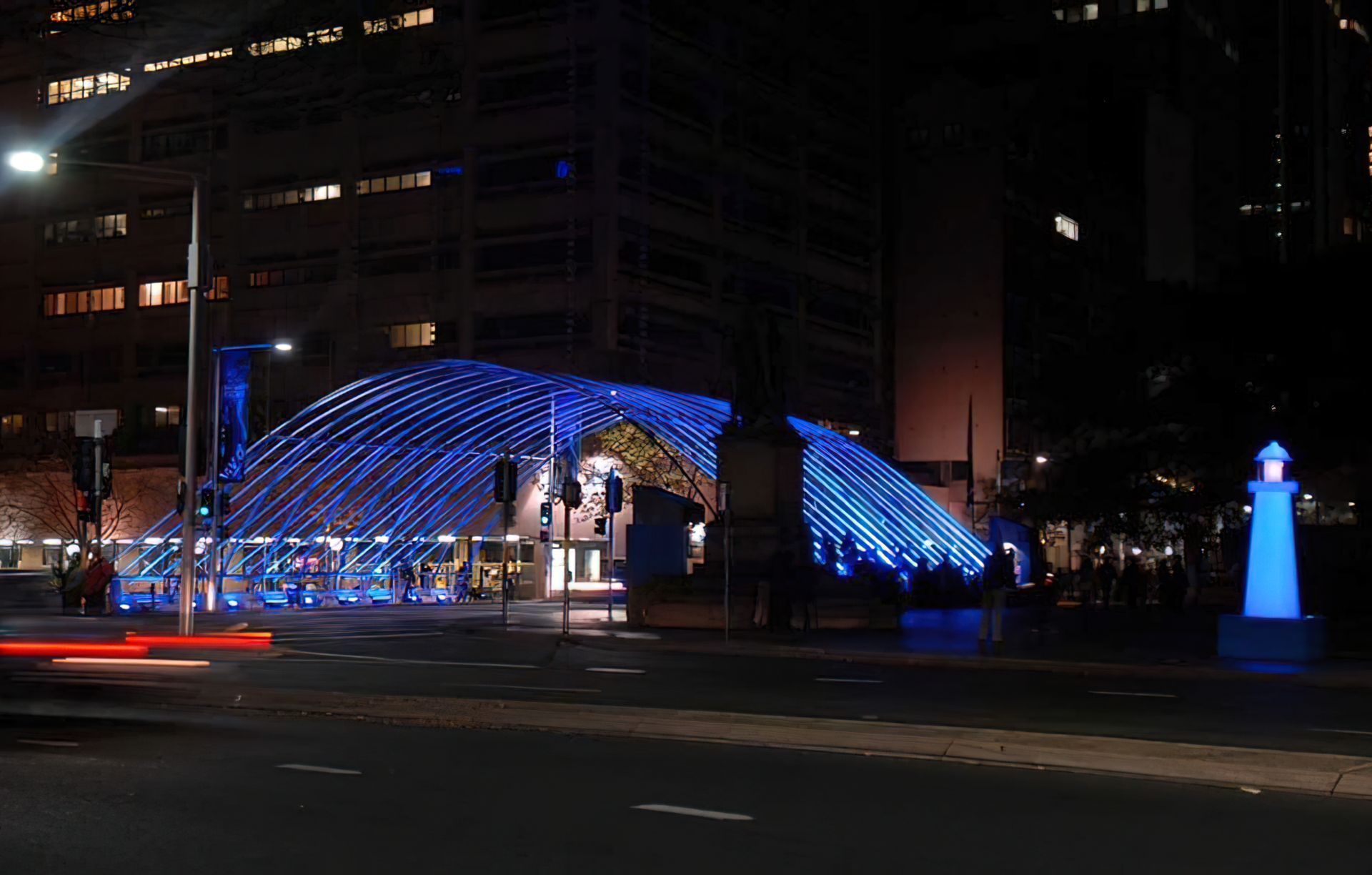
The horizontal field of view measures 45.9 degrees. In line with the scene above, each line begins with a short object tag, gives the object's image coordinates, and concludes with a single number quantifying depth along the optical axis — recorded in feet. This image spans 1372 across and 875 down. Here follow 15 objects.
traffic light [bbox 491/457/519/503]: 120.98
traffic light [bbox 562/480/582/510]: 135.74
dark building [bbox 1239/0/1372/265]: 145.18
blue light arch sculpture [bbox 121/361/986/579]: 183.73
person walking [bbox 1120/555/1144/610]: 172.14
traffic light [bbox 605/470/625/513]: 137.39
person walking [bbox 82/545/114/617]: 145.18
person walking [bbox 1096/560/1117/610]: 174.33
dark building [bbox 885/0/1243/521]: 323.37
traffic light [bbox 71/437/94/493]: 114.73
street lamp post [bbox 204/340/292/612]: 135.95
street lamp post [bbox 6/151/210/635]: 100.27
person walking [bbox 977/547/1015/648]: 93.86
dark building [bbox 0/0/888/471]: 256.93
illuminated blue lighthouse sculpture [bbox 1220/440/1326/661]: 84.89
